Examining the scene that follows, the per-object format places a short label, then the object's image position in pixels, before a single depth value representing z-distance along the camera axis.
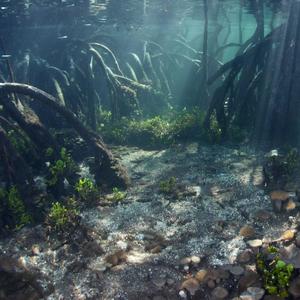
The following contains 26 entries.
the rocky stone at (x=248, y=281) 4.16
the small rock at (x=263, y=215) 5.81
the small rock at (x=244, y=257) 4.73
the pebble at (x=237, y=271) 4.36
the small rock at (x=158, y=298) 4.30
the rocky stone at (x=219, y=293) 4.18
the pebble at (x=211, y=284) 4.35
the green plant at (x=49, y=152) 7.89
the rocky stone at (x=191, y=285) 4.29
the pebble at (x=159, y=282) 4.48
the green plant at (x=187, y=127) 10.90
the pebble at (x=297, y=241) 4.54
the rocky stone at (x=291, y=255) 4.02
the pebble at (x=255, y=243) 4.88
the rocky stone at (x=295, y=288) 3.77
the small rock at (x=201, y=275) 4.44
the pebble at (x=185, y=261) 4.82
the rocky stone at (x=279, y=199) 5.93
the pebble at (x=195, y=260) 4.84
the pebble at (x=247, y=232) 5.39
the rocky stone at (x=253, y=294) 3.88
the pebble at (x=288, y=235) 4.89
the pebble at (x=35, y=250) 5.32
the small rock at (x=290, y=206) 5.83
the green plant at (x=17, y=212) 5.98
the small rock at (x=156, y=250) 5.25
